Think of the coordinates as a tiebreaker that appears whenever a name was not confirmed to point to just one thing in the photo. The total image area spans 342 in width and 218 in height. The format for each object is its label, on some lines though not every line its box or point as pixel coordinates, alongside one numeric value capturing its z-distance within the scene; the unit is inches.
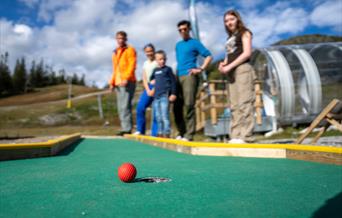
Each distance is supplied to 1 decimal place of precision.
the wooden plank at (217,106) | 325.9
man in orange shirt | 231.8
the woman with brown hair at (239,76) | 138.4
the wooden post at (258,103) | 329.1
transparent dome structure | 318.0
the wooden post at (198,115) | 379.9
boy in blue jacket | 190.5
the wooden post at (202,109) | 359.6
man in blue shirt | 179.3
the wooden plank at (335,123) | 143.7
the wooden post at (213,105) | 317.4
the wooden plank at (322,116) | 144.8
